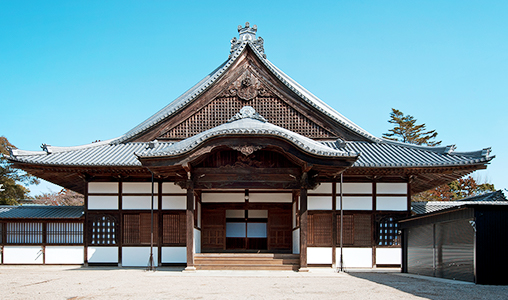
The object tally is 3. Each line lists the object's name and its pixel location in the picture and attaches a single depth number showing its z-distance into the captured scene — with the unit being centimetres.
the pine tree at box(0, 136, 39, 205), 3084
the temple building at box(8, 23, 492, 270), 1384
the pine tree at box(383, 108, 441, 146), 4434
